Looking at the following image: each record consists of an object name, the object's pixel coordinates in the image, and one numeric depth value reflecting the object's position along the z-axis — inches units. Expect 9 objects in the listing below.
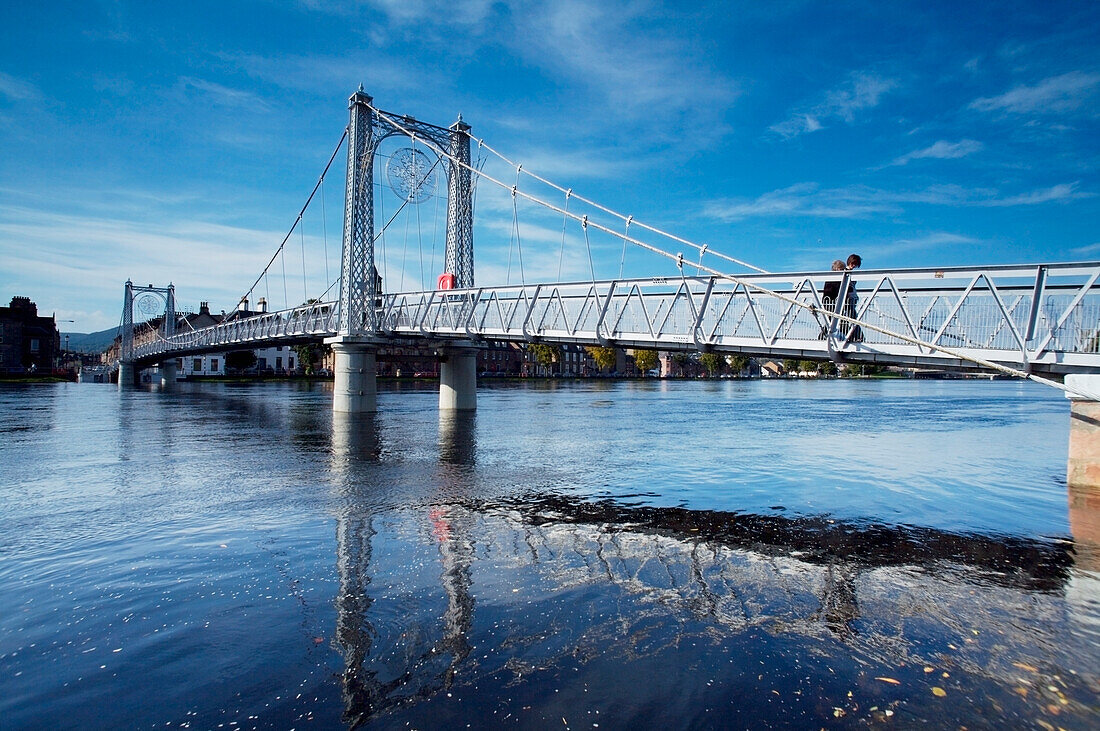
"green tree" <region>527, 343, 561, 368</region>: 5851.4
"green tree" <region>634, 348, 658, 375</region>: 6574.8
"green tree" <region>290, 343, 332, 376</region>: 4886.8
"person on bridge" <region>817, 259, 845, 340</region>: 676.7
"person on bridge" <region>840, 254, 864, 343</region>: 674.5
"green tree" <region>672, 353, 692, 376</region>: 6961.6
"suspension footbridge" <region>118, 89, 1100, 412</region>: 579.5
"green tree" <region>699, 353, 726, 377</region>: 7335.1
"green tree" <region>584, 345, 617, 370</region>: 6072.8
